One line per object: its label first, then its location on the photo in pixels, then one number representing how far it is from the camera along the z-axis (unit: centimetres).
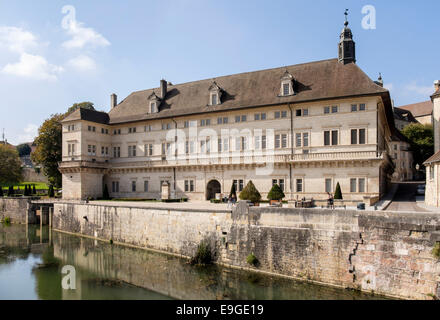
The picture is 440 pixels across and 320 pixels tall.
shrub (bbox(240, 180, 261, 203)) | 2920
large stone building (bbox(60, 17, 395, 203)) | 3231
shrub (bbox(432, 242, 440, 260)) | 1507
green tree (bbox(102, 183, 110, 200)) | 4524
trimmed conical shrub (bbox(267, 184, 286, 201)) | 2972
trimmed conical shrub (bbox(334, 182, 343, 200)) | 2988
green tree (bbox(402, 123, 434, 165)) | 7100
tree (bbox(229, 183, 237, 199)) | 3461
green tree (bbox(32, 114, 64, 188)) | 5112
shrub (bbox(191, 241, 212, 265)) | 2256
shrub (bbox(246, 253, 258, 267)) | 2077
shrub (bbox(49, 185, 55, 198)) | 4941
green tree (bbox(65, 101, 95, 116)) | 5842
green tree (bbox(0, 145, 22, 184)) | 5962
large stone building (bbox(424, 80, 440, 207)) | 2438
